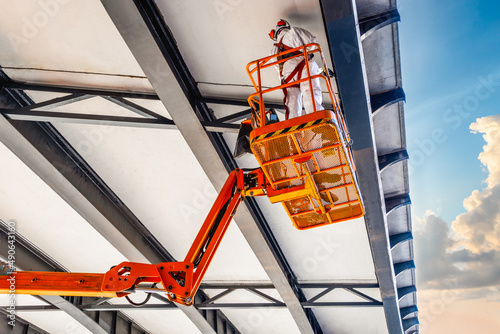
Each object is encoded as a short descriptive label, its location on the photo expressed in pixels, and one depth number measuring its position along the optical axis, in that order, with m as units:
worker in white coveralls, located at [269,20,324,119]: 6.34
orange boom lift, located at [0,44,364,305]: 5.57
